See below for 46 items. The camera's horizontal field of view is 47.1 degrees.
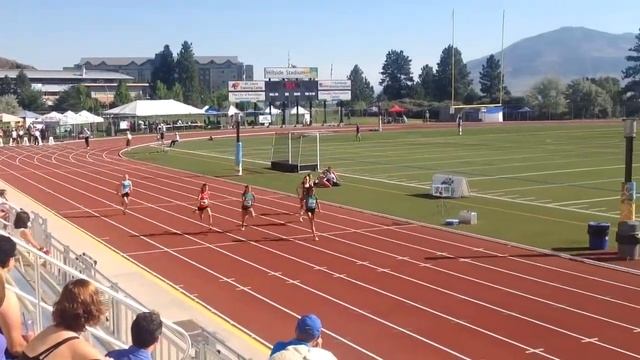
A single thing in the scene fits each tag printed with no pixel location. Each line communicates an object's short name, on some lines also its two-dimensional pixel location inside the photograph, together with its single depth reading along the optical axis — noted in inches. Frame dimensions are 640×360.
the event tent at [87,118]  2741.1
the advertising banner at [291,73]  3587.6
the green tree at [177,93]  4992.6
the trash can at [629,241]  625.0
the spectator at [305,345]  193.0
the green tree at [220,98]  5057.1
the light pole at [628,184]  639.1
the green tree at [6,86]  6087.6
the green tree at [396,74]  6536.9
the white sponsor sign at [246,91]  3444.9
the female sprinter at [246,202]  789.2
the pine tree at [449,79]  5689.0
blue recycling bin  658.8
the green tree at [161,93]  4928.6
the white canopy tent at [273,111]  3893.9
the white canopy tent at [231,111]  3257.9
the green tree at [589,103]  4220.0
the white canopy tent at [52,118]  2731.3
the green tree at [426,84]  5929.6
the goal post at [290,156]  1446.9
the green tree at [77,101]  4940.9
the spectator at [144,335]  184.5
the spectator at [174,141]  2247.8
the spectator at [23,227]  440.8
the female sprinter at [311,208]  740.0
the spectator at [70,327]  166.2
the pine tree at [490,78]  5718.5
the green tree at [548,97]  4357.8
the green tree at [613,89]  4365.2
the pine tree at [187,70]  5910.4
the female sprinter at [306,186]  776.5
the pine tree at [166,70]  6112.2
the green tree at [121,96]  4704.7
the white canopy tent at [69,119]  2699.3
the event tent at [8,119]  2785.4
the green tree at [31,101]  5305.1
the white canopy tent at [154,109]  2719.0
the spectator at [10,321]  194.7
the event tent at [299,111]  3834.2
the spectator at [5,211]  552.3
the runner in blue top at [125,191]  914.7
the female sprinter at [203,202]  809.5
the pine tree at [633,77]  4616.1
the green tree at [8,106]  4171.3
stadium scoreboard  3410.4
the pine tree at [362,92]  7346.5
